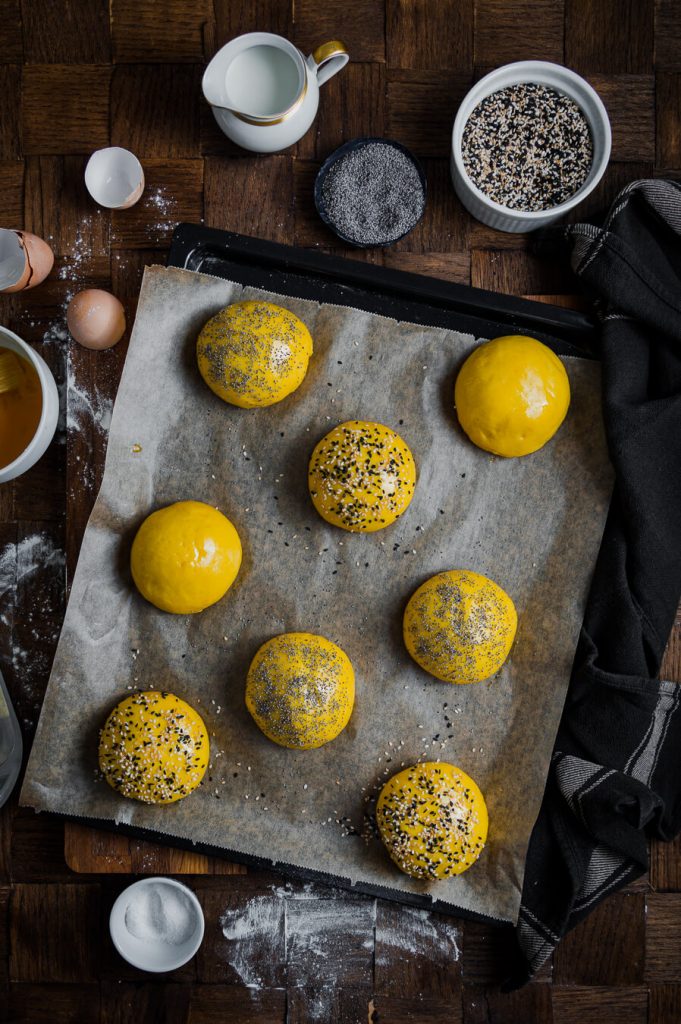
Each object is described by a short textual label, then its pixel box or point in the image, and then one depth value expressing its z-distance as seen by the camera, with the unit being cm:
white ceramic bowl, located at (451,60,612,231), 144
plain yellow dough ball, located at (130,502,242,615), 138
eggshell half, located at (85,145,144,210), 153
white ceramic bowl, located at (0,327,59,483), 142
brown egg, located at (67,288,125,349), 144
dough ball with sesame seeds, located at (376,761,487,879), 135
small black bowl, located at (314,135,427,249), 150
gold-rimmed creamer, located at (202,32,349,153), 142
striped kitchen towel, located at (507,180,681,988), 140
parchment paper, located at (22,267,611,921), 143
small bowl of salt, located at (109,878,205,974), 143
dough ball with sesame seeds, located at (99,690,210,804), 138
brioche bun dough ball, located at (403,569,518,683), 137
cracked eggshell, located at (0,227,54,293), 149
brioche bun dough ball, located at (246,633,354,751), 137
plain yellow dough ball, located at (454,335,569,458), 138
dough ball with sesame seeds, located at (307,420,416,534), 138
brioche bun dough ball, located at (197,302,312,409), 139
